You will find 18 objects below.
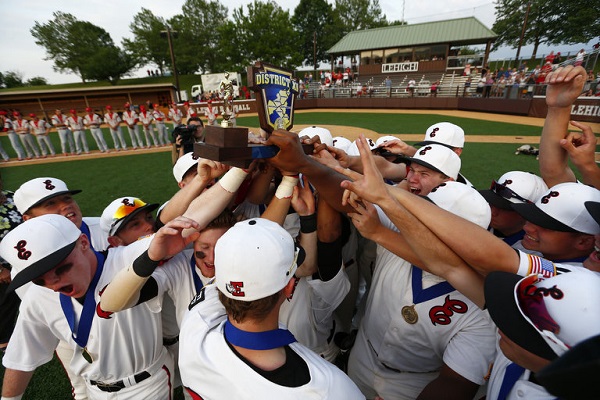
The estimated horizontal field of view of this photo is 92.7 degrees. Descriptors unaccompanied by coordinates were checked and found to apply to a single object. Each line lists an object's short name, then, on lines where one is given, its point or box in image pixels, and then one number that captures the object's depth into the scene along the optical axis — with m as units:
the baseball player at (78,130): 15.88
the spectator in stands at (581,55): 19.36
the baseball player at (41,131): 15.62
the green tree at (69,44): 53.72
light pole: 23.12
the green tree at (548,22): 38.81
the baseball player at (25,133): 15.51
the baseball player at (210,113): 18.13
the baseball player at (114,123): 16.14
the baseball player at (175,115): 18.42
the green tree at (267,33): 44.28
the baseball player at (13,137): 15.45
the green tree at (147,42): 56.09
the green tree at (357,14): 63.47
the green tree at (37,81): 58.06
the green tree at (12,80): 51.44
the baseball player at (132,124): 16.33
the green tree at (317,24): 62.94
